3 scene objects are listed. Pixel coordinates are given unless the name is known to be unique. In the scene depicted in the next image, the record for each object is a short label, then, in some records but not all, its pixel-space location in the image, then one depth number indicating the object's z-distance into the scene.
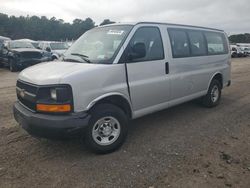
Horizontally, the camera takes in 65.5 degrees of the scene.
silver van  2.69
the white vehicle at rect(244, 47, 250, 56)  26.74
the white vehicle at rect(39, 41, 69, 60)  12.78
